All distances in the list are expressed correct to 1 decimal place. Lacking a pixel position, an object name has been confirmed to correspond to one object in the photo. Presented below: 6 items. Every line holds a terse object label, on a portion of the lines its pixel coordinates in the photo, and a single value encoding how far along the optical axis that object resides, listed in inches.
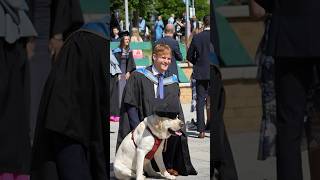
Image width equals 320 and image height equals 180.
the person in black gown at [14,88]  306.3
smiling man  543.5
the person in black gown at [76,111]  288.7
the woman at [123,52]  835.4
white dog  508.7
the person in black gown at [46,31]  297.6
